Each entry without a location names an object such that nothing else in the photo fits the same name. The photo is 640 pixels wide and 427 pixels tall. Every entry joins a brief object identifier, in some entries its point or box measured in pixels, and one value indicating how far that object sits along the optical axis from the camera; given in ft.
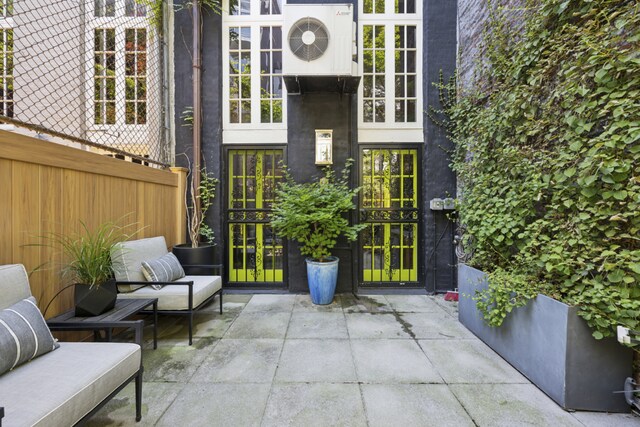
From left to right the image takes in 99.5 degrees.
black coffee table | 5.66
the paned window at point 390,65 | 13.33
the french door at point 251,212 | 13.48
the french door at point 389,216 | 13.42
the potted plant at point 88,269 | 6.32
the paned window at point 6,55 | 7.11
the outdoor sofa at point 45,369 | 3.74
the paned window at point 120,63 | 11.88
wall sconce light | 12.79
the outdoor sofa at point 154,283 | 8.16
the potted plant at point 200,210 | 12.78
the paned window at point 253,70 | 13.37
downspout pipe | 12.81
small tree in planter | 11.36
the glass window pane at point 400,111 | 13.56
